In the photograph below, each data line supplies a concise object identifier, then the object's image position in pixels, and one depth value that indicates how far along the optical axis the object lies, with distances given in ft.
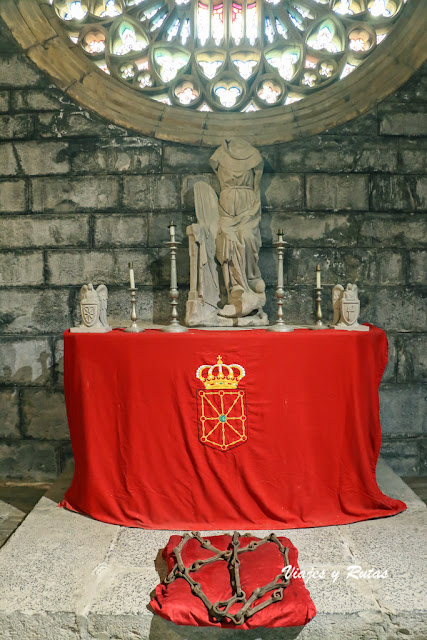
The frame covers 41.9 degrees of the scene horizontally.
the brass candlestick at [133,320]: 10.82
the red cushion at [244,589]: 7.14
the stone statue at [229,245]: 12.06
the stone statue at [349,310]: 10.83
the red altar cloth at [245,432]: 9.93
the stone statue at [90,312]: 10.83
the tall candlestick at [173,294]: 10.76
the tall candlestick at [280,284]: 10.78
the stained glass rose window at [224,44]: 14.10
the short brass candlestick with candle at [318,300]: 11.26
